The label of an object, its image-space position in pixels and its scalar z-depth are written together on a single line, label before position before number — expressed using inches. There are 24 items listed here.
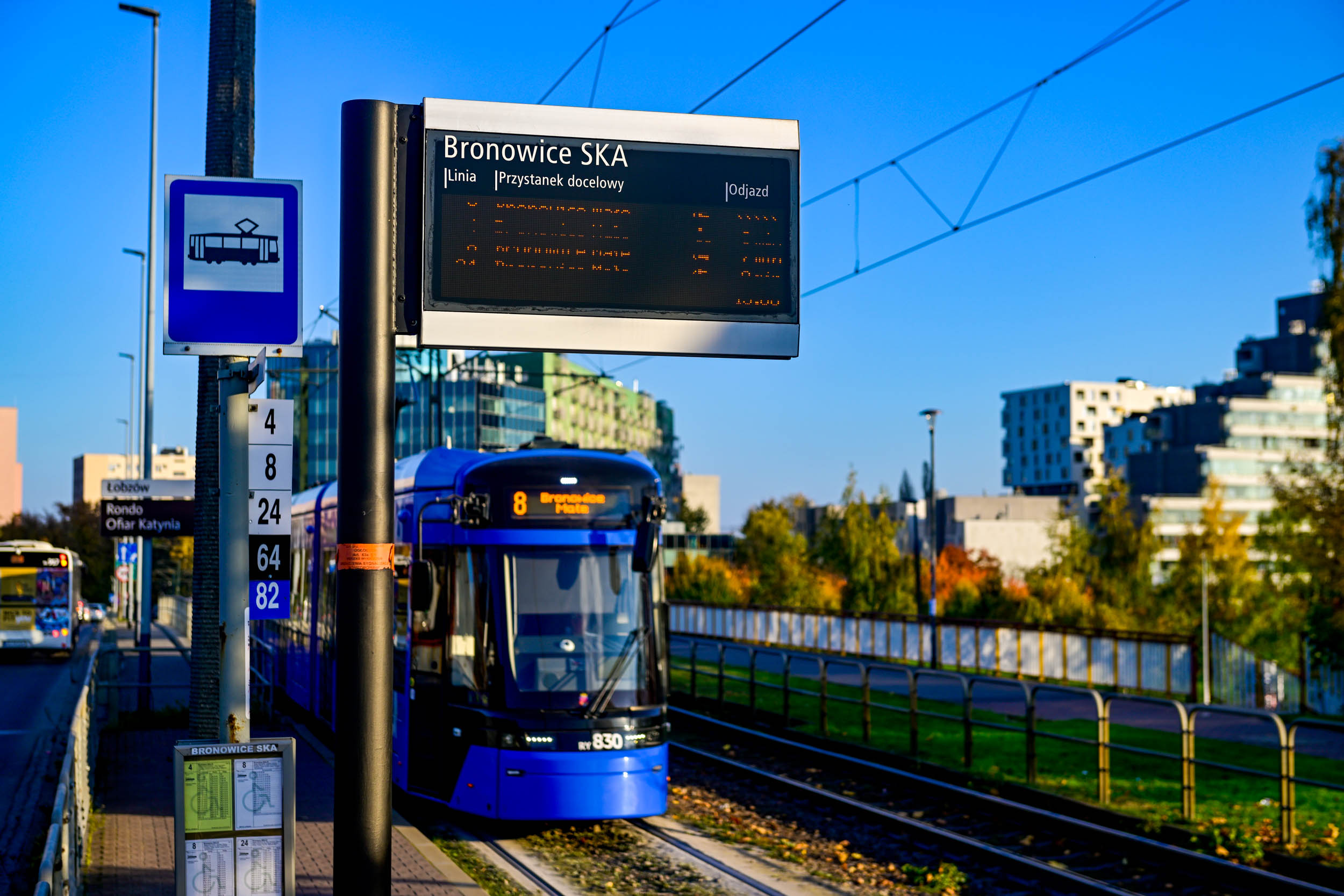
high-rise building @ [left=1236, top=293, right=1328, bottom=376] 5187.0
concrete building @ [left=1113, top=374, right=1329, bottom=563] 4554.6
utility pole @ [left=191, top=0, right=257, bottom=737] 421.7
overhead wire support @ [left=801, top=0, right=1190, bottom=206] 448.8
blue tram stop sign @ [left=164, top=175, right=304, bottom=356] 225.6
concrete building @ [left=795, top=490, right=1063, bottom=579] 4451.3
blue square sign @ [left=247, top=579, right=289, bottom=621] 330.6
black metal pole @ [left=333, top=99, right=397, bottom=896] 188.2
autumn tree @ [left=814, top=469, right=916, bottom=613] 2065.7
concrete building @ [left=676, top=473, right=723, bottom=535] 6422.2
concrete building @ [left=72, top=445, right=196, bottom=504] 7298.2
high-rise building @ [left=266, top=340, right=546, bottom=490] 4849.9
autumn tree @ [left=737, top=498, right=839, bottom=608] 2074.3
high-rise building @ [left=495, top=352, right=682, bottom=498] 5531.5
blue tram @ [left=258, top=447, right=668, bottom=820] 452.1
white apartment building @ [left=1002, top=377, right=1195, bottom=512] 6309.1
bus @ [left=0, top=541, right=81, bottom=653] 1438.2
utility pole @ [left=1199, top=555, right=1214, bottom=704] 1170.6
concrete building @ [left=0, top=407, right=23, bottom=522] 7460.6
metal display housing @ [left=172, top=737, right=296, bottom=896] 217.5
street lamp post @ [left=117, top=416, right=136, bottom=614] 2428.2
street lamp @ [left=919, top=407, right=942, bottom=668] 1855.3
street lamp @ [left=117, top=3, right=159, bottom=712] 823.7
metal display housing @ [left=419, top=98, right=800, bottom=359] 205.3
